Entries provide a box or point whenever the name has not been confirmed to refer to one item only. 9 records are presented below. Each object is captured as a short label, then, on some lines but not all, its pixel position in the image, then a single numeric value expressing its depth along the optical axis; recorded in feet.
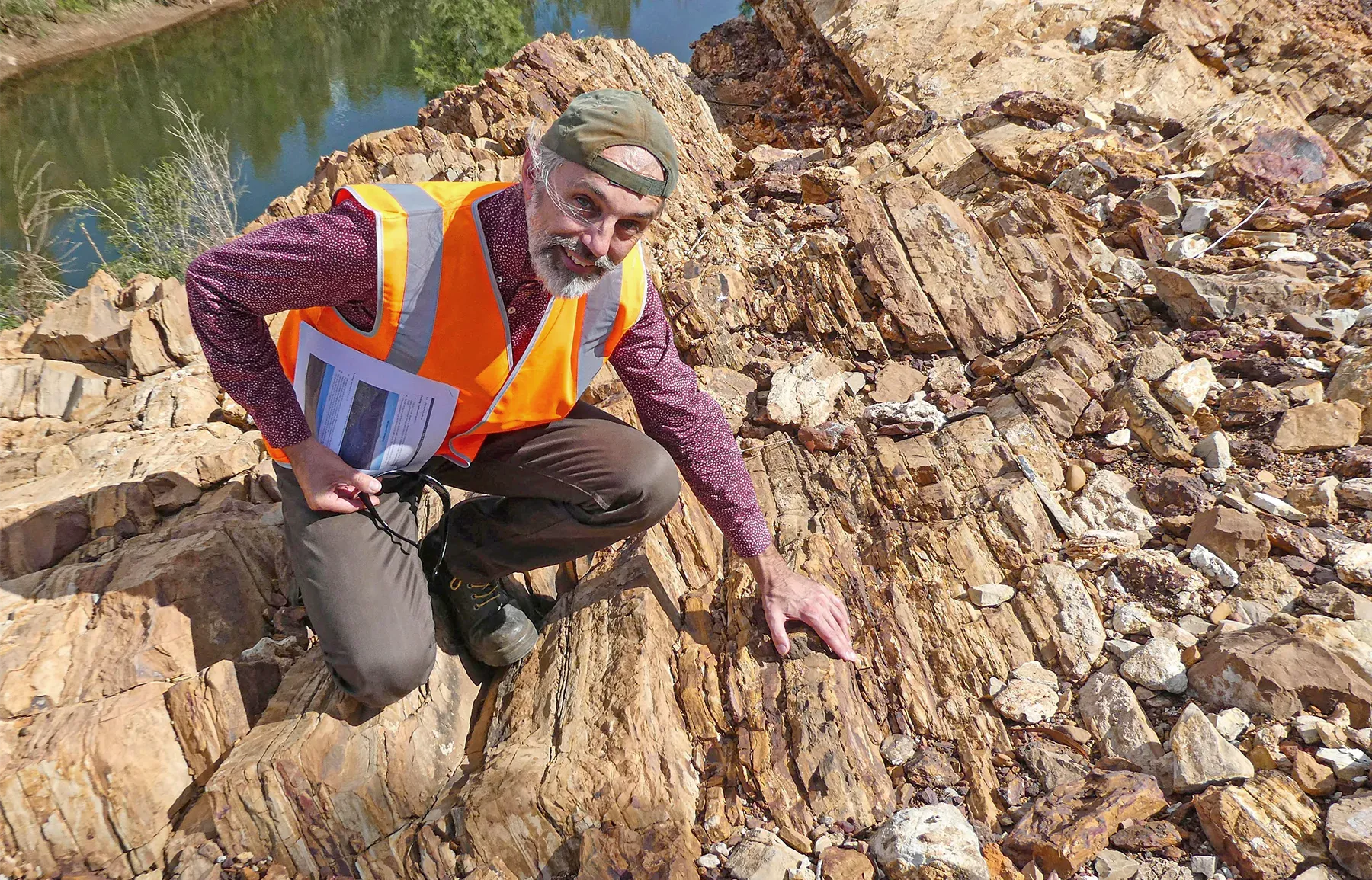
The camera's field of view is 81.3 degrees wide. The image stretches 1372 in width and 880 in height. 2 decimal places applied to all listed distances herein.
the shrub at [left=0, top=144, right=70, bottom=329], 32.83
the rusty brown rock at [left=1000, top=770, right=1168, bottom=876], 6.48
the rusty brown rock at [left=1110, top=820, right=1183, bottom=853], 6.52
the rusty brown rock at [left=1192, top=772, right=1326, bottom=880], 6.15
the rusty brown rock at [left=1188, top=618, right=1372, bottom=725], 6.99
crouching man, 7.17
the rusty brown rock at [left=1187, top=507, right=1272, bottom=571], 8.70
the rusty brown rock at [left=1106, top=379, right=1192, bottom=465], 10.26
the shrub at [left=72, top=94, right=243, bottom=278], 43.57
